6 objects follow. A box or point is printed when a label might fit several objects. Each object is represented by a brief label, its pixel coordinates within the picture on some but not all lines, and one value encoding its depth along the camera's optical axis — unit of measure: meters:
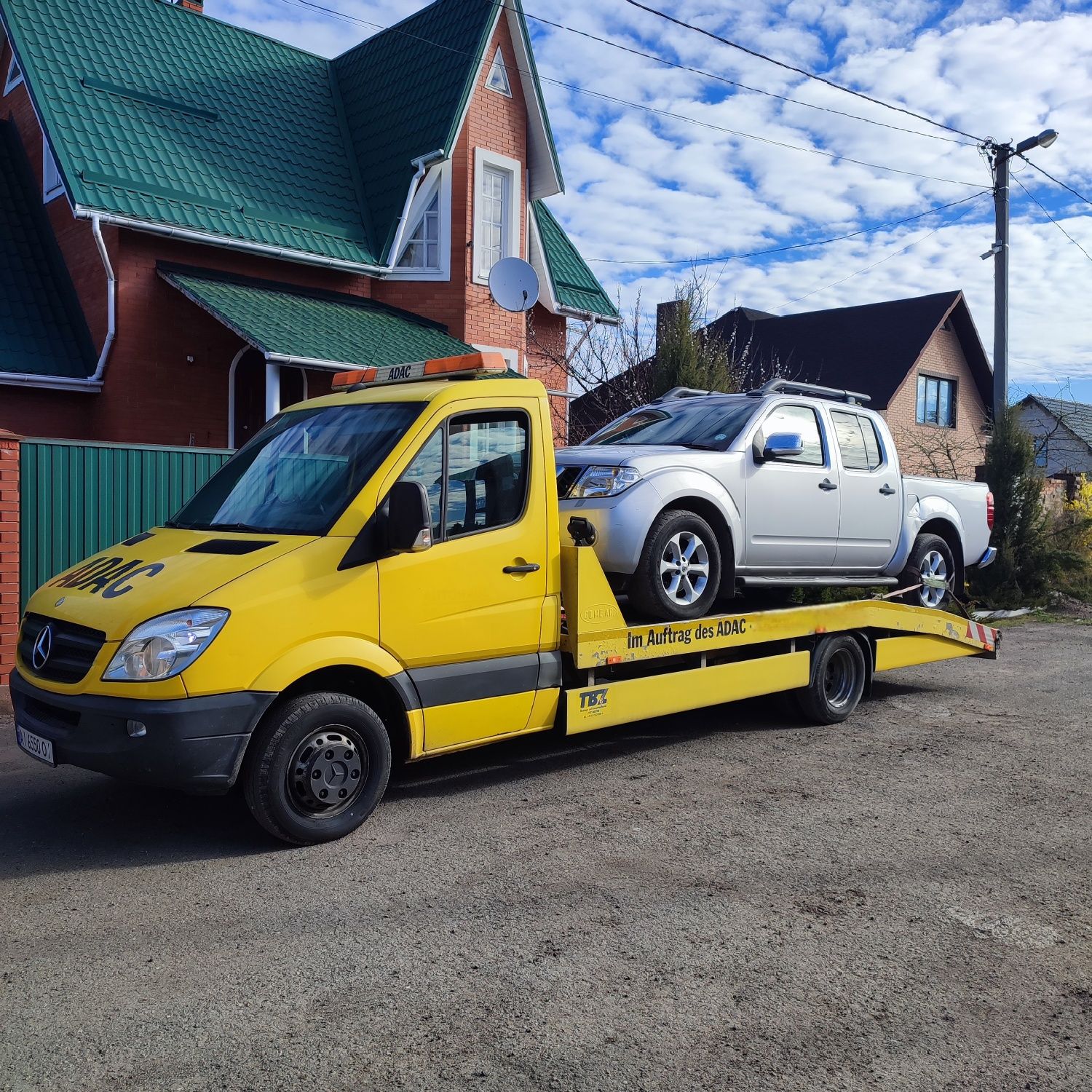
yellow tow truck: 4.86
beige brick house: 30.89
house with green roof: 13.81
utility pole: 18.55
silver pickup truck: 6.80
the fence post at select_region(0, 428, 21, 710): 9.23
